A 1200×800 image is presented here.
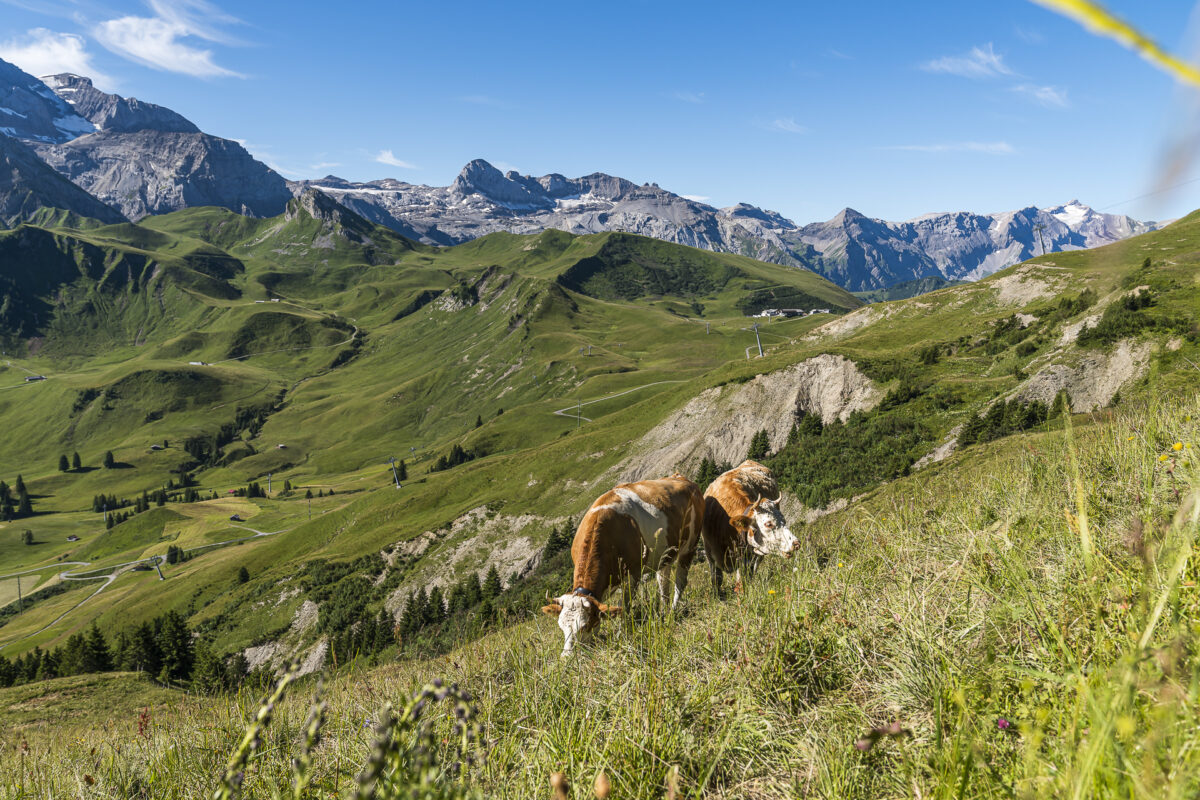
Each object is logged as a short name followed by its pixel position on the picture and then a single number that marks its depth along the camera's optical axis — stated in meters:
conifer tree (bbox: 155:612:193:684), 81.88
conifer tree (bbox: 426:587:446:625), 88.69
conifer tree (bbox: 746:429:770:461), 78.19
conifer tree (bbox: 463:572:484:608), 88.69
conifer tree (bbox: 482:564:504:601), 85.25
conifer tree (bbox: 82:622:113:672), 83.62
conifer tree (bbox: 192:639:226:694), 72.38
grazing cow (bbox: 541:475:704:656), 14.05
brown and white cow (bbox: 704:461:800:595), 15.55
